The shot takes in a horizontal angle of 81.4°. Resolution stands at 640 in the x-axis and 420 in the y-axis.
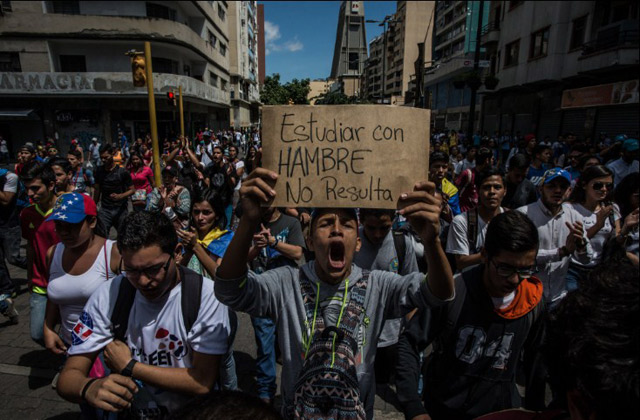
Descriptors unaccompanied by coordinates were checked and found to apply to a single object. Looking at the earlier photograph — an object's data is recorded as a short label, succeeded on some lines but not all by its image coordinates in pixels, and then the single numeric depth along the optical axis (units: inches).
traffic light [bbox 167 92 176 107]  466.9
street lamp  1009.7
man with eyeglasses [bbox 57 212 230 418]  70.3
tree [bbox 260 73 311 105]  1662.2
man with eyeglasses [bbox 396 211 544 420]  73.2
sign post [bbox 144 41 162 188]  251.1
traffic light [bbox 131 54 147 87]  292.0
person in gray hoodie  58.5
